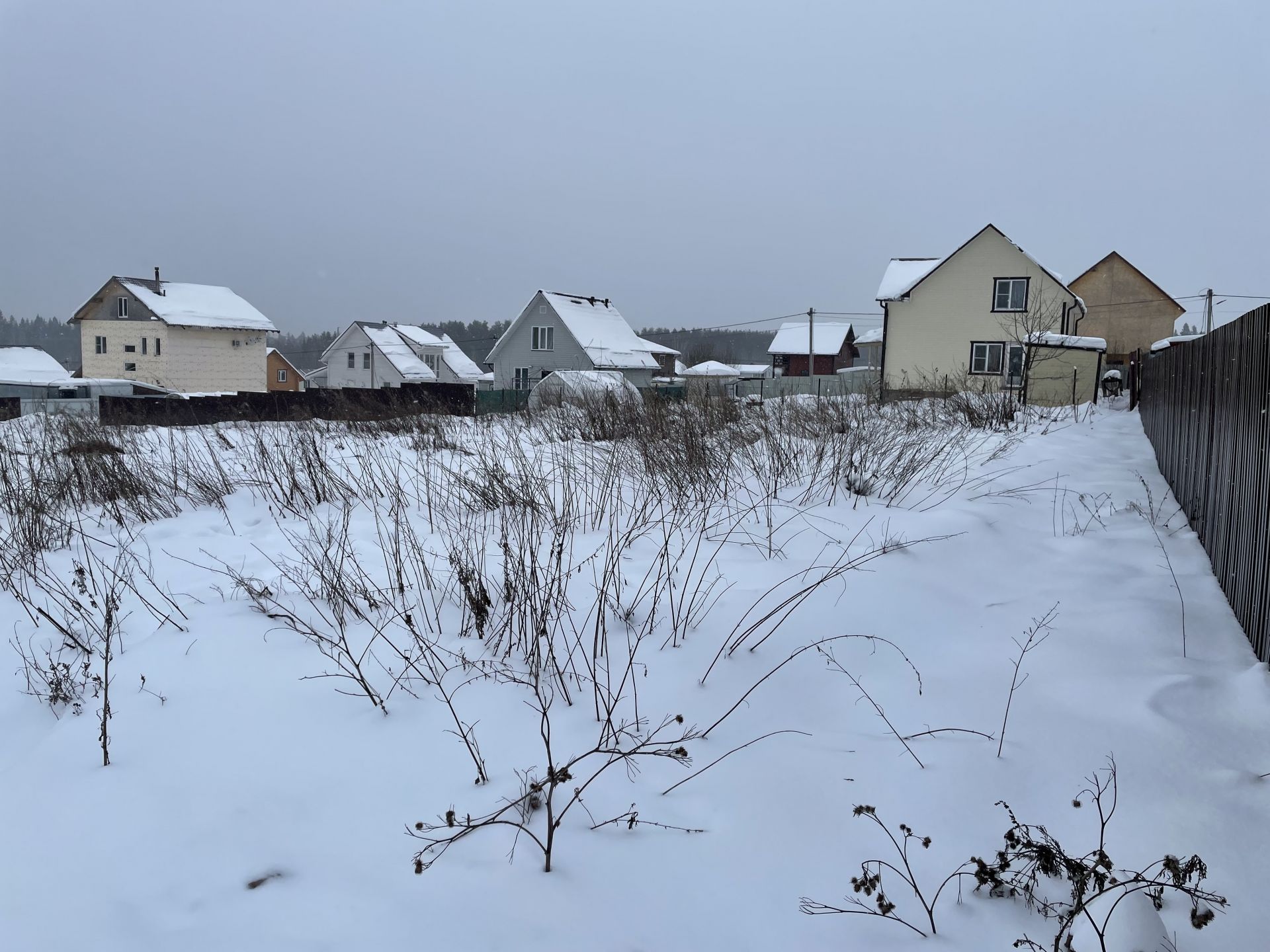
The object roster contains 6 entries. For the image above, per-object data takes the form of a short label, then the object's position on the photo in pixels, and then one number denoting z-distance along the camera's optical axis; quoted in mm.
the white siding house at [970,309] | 24031
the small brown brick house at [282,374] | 52953
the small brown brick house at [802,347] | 46969
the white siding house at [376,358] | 44906
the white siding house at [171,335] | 35125
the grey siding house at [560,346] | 34062
